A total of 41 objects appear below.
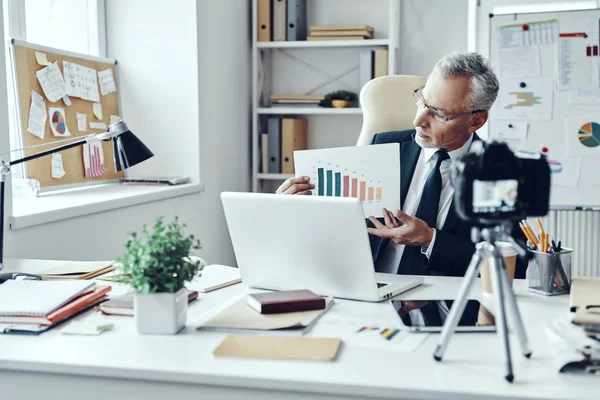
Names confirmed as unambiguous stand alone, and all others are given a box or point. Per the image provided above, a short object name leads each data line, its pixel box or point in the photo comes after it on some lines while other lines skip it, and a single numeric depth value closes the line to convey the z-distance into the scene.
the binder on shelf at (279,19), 3.66
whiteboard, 3.32
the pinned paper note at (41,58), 2.53
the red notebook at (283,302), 1.30
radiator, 3.54
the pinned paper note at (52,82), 2.55
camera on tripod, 0.99
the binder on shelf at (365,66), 3.55
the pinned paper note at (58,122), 2.60
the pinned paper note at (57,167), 2.61
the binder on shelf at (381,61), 3.53
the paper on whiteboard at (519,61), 3.37
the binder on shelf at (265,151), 3.79
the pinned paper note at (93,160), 2.82
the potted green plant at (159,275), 1.16
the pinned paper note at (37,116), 2.47
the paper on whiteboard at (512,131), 3.41
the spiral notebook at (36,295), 1.25
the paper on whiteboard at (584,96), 3.33
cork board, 2.43
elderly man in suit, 1.96
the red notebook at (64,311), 1.23
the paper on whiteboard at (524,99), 3.38
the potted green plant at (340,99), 3.58
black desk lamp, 1.62
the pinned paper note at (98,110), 2.92
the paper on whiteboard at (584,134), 3.35
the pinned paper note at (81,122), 2.77
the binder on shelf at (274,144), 3.75
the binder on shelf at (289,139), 3.71
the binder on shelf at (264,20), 3.70
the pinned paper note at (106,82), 3.01
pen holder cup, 1.44
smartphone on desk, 1.20
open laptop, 1.31
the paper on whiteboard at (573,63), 3.31
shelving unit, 3.69
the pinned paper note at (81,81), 2.73
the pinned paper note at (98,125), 2.88
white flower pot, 1.18
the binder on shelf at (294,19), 3.64
